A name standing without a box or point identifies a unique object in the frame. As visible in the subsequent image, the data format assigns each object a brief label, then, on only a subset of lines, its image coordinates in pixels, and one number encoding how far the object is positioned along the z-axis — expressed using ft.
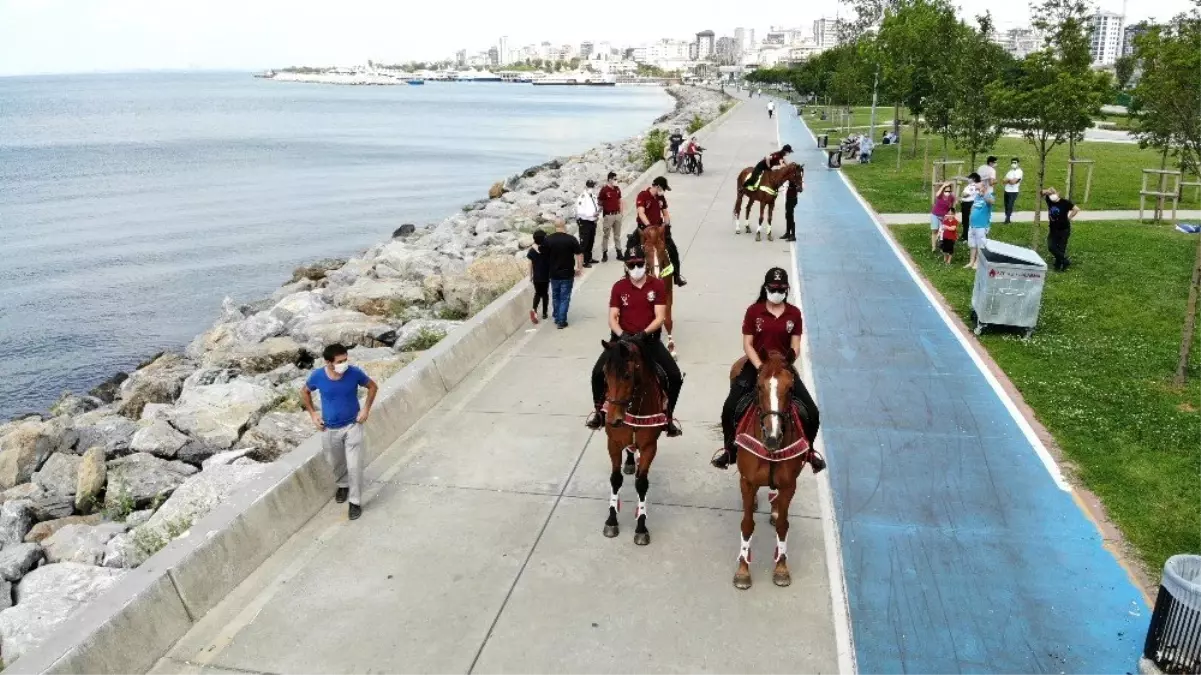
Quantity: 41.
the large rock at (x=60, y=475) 37.32
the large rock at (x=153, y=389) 49.39
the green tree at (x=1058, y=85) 58.95
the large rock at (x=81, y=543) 28.58
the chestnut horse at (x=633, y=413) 23.32
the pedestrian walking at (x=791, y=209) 66.85
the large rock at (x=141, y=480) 34.17
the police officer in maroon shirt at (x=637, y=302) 28.53
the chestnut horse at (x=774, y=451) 21.39
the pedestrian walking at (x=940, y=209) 62.85
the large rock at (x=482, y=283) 54.90
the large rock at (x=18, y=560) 27.86
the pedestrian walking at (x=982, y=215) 56.65
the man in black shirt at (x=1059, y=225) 56.54
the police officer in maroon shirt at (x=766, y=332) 25.09
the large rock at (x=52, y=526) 32.27
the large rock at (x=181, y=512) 27.71
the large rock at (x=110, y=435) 40.52
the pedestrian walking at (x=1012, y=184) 72.90
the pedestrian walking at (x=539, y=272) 46.88
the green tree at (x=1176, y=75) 43.80
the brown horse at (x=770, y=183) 66.80
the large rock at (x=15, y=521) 32.01
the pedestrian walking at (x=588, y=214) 58.54
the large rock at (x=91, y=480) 35.17
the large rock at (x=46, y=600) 23.48
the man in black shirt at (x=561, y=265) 46.29
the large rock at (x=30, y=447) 39.75
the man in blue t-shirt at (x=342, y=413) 27.45
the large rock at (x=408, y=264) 70.03
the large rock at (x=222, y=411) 38.69
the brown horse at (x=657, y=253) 39.55
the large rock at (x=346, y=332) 51.57
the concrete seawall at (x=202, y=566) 19.74
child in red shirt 62.28
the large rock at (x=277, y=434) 35.58
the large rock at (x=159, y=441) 37.96
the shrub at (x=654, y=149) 124.57
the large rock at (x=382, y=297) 58.34
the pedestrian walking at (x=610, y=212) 61.31
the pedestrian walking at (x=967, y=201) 62.28
